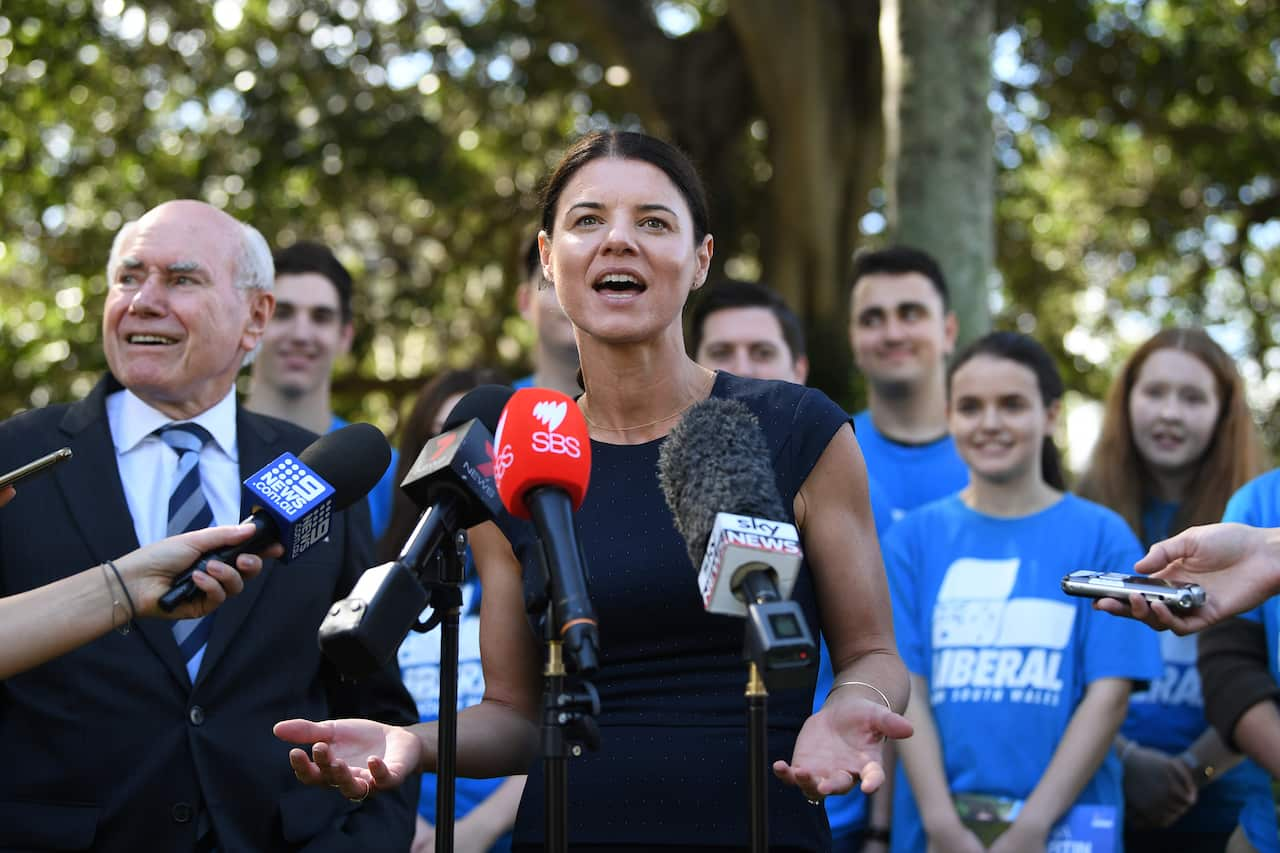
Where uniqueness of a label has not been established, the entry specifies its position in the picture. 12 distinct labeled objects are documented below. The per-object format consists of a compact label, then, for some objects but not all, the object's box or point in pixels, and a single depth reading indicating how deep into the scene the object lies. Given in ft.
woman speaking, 9.95
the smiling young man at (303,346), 20.77
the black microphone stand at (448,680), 8.27
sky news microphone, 7.27
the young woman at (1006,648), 15.69
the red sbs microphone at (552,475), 7.72
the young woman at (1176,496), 16.89
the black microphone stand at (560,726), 7.53
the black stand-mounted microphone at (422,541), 7.70
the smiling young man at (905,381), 19.58
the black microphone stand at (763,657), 7.17
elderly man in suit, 12.12
